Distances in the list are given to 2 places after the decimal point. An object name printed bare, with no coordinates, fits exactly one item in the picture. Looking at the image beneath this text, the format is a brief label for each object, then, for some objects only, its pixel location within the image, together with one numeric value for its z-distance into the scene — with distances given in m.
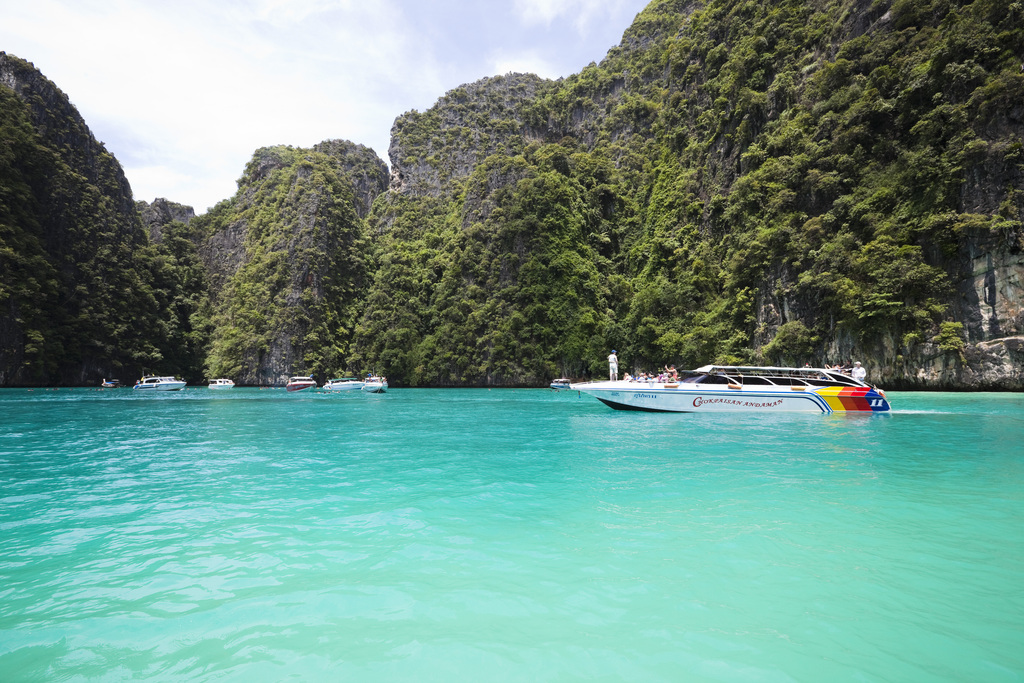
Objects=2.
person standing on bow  26.84
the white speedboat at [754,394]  24.19
